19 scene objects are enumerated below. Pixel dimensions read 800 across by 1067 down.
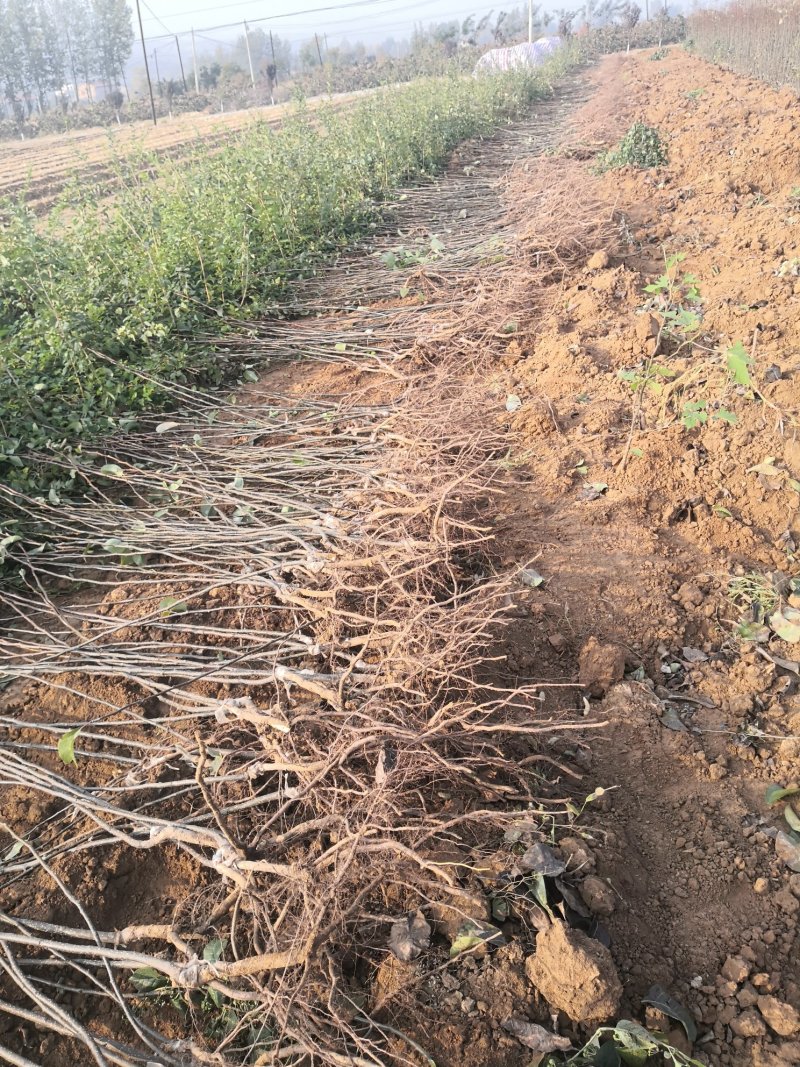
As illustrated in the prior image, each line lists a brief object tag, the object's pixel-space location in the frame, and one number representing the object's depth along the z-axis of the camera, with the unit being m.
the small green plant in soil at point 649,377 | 3.56
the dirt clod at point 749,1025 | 1.46
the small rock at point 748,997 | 1.51
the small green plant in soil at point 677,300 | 3.81
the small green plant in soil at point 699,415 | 3.05
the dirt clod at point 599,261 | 5.25
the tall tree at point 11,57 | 39.81
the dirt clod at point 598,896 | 1.66
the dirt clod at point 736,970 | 1.55
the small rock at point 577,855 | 1.73
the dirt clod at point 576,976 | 1.46
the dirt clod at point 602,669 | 2.29
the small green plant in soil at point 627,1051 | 1.40
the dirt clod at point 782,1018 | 1.45
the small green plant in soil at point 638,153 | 8.26
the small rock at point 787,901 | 1.67
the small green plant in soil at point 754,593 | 2.49
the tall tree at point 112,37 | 47.44
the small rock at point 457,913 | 1.64
